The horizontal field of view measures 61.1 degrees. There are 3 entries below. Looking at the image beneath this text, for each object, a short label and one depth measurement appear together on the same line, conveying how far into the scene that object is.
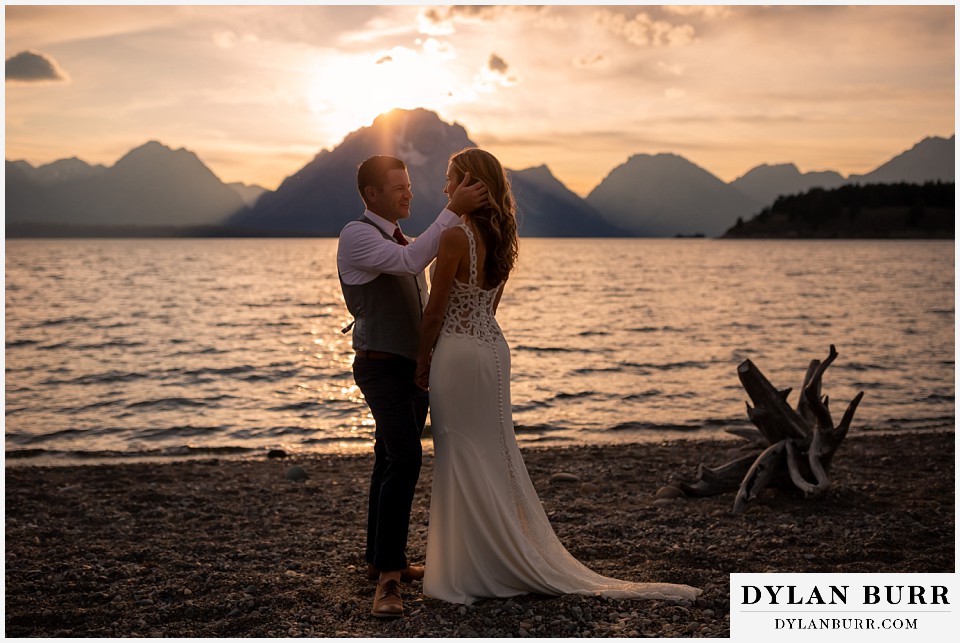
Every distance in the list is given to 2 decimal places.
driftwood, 8.55
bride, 5.34
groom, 5.38
